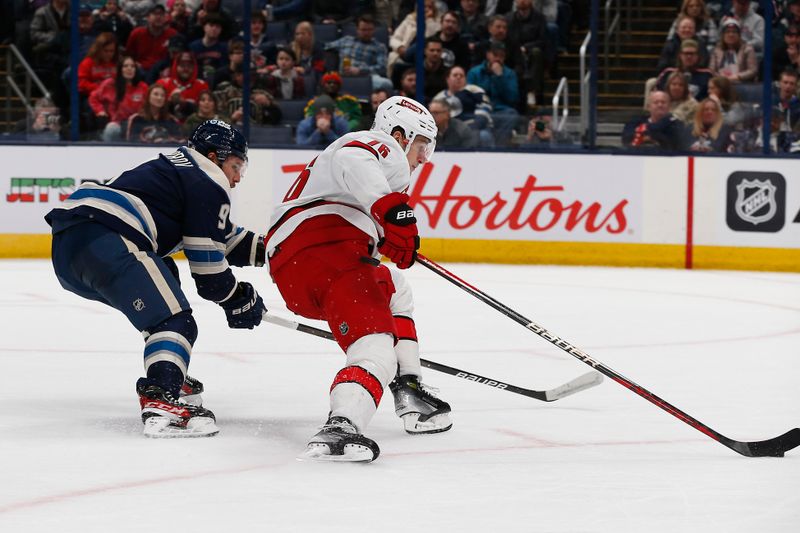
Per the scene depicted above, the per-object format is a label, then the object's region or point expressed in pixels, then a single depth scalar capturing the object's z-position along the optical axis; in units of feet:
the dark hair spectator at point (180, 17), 64.91
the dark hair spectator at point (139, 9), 64.81
